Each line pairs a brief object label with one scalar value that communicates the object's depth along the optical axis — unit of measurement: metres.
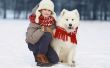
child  7.27
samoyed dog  7.22
